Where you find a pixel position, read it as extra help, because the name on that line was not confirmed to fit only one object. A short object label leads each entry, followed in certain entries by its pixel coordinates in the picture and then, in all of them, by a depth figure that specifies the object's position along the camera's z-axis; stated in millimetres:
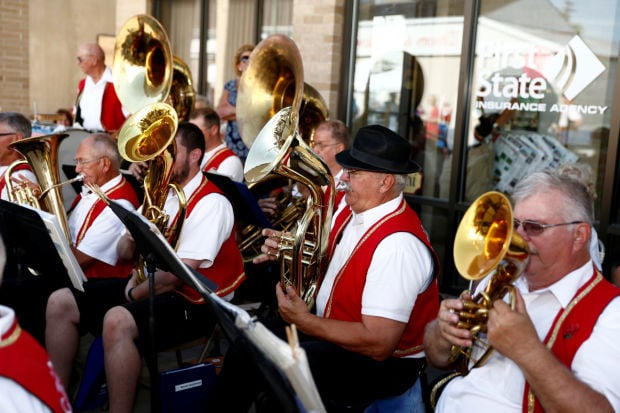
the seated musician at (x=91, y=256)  3357
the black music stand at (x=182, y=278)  1727
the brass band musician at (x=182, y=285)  3037
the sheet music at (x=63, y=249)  2740
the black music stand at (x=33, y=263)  2863
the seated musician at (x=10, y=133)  4305
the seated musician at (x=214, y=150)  4961
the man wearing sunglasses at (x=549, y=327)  1852
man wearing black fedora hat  2576
